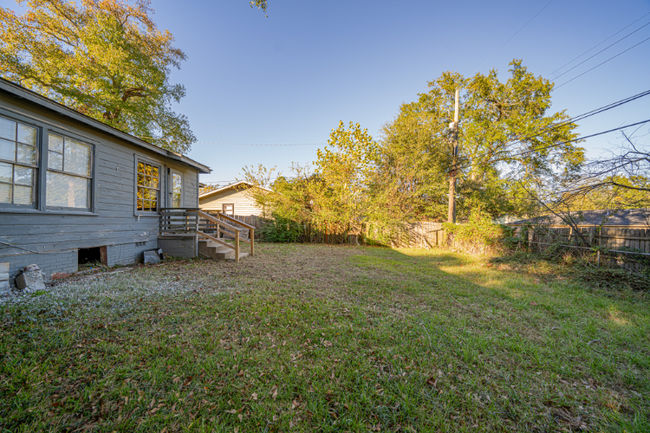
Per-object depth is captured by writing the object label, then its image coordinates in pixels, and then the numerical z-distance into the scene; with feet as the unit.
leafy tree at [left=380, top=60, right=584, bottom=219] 50.06
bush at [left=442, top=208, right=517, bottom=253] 27.48
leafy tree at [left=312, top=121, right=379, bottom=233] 41.96
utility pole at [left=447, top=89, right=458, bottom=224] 39.50
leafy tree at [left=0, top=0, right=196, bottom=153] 33.35
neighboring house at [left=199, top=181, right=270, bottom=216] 63.67
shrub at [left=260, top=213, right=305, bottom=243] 43.88
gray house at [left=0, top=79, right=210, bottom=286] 13.62
